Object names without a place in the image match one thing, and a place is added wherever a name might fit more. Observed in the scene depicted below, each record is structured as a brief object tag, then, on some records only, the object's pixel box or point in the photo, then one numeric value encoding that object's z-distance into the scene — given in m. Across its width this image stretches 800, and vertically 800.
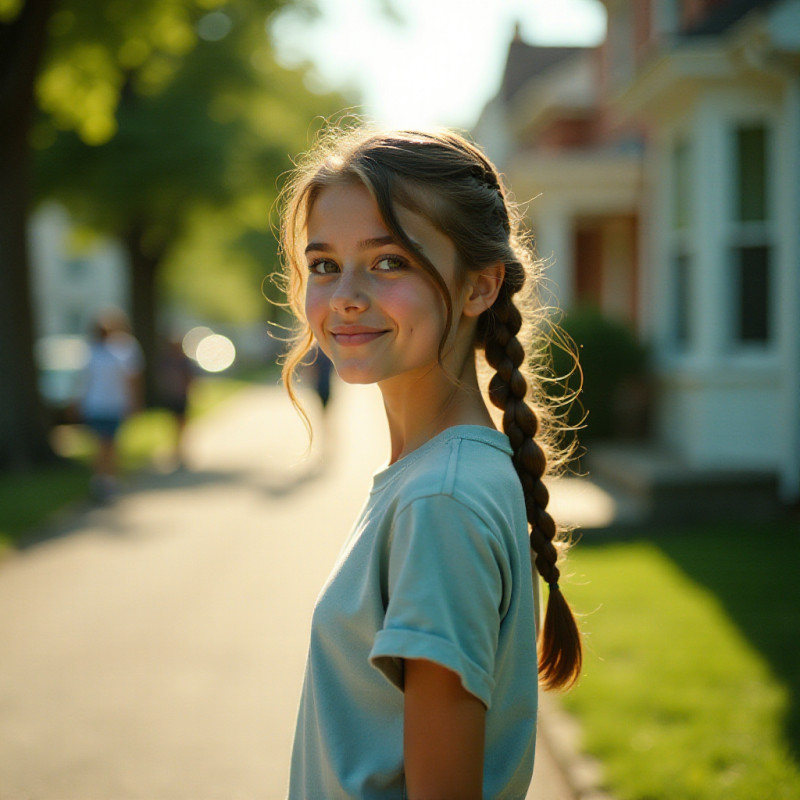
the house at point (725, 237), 8.51
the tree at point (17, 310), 13.10
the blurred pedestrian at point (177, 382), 14.18
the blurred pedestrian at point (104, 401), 11.34
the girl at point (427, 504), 1.29
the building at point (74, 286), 59.56
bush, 11.48
